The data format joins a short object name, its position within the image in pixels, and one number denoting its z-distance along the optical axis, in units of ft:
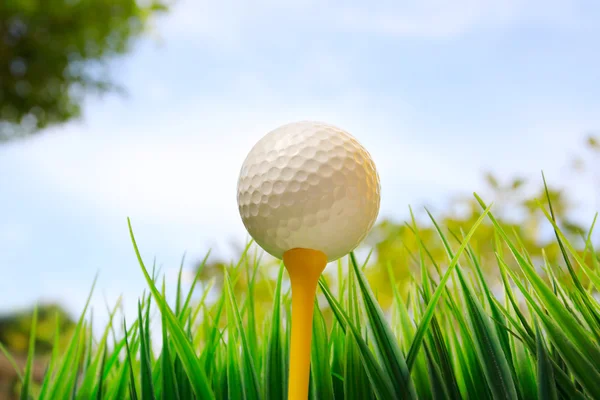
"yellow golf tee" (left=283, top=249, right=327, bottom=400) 0.83
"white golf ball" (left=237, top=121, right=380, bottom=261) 0.83
